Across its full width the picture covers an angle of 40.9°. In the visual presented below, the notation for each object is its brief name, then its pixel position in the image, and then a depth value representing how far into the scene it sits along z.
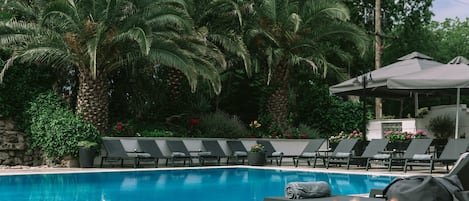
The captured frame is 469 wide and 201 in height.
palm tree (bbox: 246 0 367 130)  21.34
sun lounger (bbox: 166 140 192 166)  18.16
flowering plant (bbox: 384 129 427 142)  17.03
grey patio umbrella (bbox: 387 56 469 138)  15.11
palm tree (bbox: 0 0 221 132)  16.86
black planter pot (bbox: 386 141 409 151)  16.48
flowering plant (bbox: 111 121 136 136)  18.97
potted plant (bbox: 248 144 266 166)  18.88
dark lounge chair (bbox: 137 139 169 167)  17.88
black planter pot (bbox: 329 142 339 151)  18.12
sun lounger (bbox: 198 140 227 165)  18.89
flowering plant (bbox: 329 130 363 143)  18.58
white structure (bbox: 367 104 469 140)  19.38
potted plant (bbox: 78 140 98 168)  17.05
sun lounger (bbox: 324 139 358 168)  16.47
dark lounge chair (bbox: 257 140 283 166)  18.79
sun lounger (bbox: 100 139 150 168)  17.31
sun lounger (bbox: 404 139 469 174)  13.90
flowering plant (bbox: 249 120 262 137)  21.89
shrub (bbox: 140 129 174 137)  19.54
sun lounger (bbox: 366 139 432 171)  14.89
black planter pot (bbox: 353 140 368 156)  17.19
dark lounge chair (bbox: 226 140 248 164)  19.64
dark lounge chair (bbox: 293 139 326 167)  17.48
